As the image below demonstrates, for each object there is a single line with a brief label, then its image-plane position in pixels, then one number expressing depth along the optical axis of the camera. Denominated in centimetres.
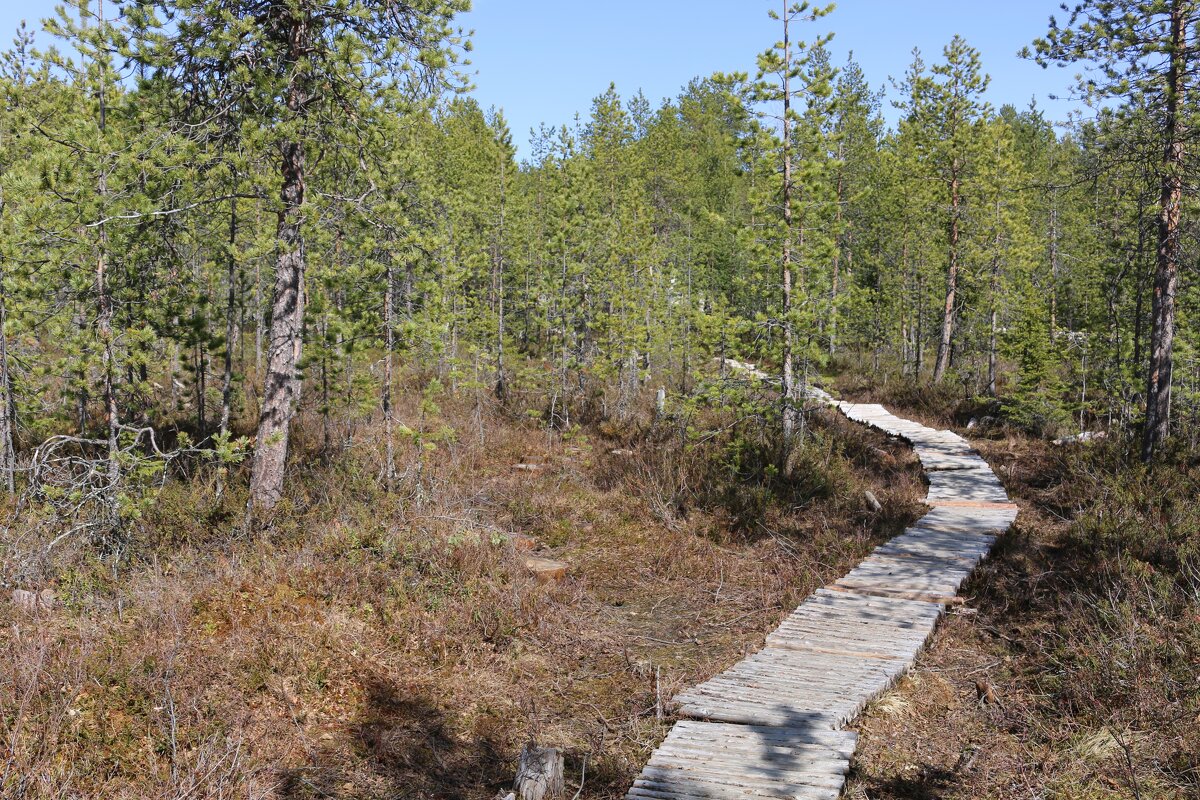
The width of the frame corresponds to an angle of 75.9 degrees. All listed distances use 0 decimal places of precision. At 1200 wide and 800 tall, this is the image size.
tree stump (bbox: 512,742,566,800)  473
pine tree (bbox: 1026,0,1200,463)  1031
